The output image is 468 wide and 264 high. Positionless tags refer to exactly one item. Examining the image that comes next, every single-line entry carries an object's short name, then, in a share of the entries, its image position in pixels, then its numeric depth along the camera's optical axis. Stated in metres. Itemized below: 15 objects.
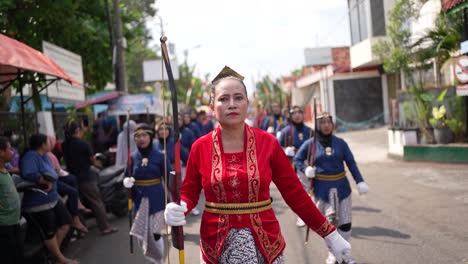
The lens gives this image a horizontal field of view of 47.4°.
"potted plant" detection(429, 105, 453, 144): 14.34
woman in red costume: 3.25
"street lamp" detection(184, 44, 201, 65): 45.01
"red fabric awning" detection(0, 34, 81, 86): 5.89
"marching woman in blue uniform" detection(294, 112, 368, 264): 6.21
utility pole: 15.09
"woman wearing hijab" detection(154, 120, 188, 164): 7.41
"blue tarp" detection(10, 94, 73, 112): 14.56
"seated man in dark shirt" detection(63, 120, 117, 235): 8.50
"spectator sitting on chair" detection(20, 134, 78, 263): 6.43
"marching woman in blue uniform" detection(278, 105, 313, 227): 9.41
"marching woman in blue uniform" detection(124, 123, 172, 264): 6.07
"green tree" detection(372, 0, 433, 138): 15.12
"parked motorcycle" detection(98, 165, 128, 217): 9.43
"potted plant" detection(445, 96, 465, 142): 14.08
